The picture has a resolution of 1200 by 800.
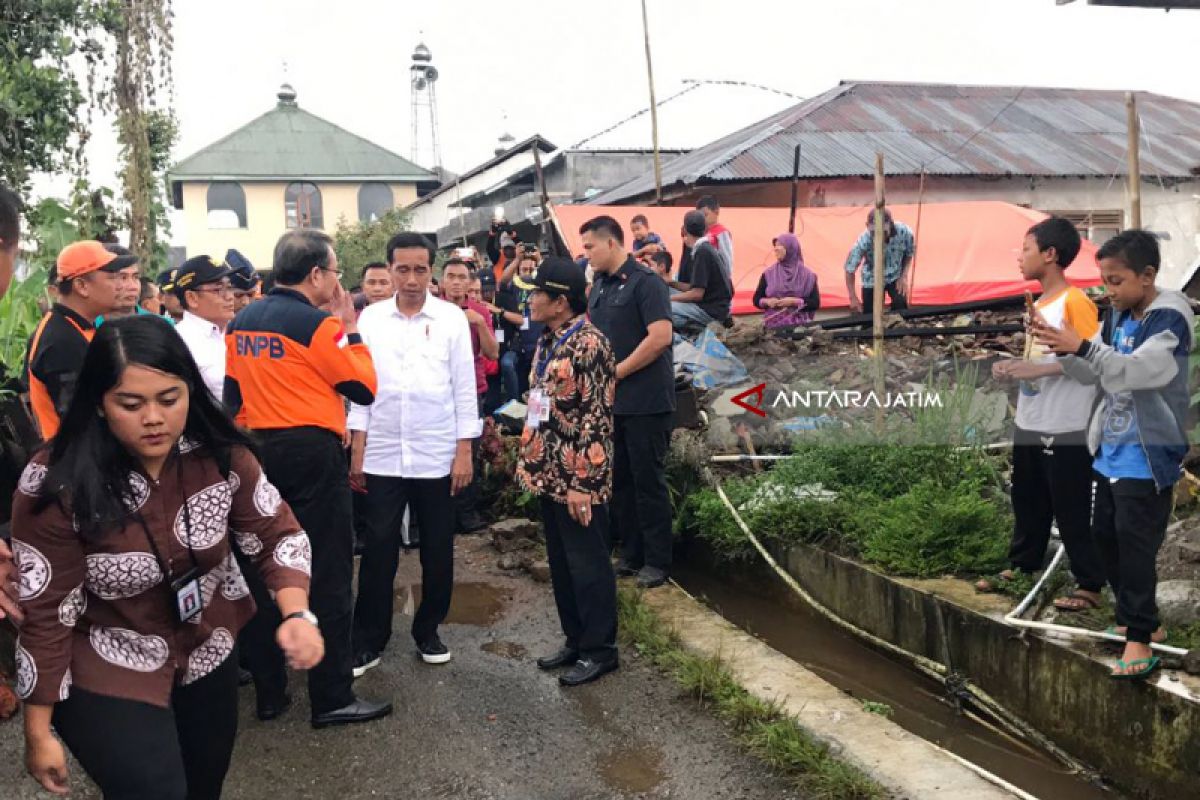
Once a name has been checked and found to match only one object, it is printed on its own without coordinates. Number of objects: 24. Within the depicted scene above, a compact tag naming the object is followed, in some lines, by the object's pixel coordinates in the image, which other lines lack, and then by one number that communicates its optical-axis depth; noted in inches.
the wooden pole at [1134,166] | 214.8
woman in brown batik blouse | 89.4
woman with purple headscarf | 400.8
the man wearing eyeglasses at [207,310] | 204.2
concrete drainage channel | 142.0
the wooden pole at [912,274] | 471.6
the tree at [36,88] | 346.3
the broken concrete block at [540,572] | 251.9
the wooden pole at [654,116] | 547.2
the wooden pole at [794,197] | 538.3
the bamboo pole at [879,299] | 264.2
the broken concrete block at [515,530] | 283.6
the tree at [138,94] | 400.2
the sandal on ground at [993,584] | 195.9
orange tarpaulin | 523.5
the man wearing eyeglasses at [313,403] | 159.2
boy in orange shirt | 179.0
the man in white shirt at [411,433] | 186.2
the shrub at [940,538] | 209.0
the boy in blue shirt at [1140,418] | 152.4
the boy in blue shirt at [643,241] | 366.6
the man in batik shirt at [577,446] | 183.6
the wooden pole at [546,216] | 456.7
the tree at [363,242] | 1354.6
